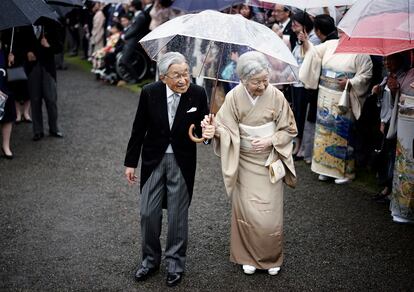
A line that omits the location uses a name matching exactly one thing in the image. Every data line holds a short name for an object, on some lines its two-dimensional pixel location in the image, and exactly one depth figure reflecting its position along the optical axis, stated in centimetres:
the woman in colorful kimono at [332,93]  691
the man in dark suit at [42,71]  870
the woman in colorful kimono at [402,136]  592
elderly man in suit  461
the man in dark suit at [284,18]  866
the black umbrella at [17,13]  489
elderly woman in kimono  478
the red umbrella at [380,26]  471
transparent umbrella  452
